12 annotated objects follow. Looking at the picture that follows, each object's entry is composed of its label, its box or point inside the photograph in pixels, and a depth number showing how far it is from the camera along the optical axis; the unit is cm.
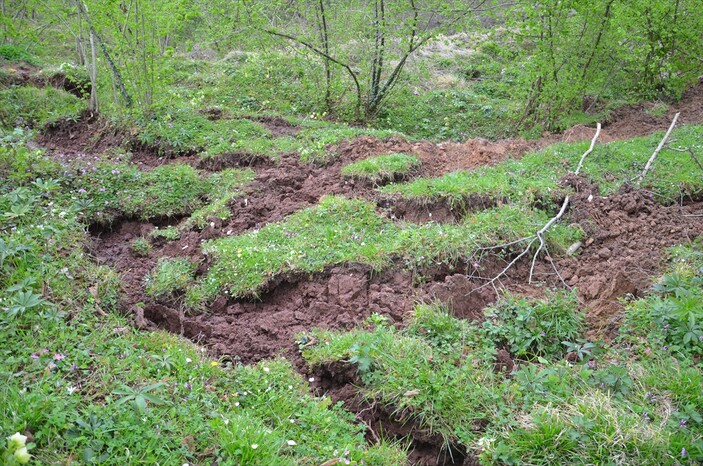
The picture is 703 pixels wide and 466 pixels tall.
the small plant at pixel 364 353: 374
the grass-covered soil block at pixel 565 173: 580
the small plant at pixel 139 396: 288
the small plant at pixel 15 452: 217
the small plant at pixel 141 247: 566
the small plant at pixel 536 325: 401
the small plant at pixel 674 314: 356
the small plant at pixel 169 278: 487
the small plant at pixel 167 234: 592
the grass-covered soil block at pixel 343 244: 496
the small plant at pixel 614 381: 330
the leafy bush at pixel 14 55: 1227
